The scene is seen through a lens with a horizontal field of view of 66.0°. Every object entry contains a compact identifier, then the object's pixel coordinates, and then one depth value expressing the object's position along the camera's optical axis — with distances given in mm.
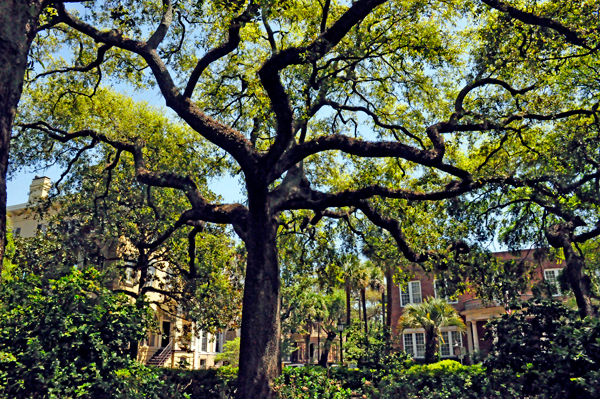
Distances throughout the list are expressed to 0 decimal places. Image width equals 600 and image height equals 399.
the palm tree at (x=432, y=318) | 31141
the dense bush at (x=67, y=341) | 7730
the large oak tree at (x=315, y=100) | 10125
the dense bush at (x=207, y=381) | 11828
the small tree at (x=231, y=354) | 39719
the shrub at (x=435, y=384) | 9789
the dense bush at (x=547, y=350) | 8062
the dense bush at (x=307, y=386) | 10094
